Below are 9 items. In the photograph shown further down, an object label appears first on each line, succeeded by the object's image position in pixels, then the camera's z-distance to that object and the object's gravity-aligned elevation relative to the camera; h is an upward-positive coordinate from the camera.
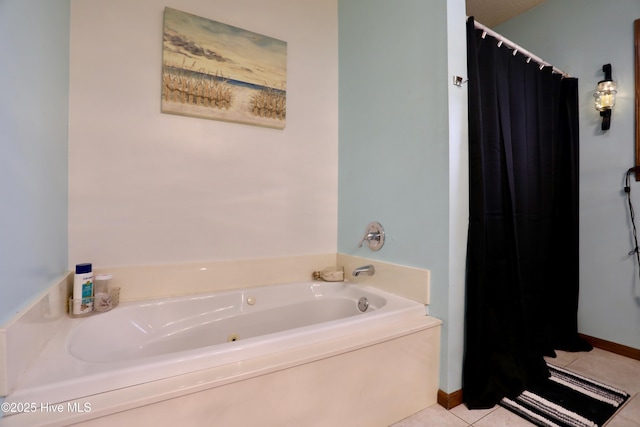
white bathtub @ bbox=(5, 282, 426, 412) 0.78 -0.50
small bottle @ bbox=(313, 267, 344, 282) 1.93 -0.44
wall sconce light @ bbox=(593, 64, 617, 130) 1.93 +0.86
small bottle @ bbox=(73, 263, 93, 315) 1.24 -0.36
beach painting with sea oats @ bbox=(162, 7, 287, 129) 1.56 +0.86
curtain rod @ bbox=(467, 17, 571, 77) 1.48 +1.02
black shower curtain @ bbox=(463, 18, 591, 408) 1.39 -0.03
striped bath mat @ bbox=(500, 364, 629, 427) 1.26 -0.94
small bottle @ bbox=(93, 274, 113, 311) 1.31 -0.40
